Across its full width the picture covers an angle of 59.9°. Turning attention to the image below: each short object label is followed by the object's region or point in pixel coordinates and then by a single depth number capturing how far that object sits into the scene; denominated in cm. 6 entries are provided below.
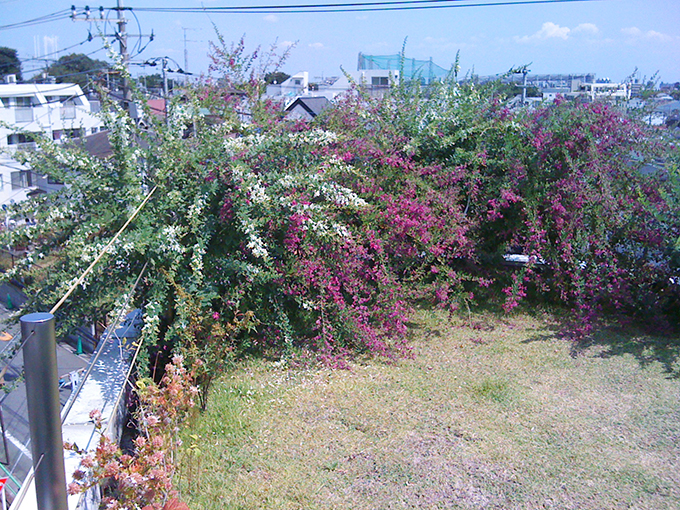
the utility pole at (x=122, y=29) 1557
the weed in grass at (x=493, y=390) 493
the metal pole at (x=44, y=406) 206
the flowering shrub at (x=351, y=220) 505
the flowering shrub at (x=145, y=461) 282
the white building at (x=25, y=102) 3009
